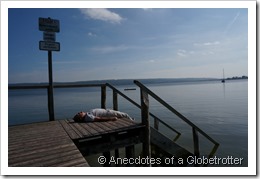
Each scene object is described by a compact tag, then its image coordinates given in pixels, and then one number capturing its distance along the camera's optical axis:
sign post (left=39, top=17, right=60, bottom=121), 6.59
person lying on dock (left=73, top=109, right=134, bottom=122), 6.20
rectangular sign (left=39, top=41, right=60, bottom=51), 6.51
